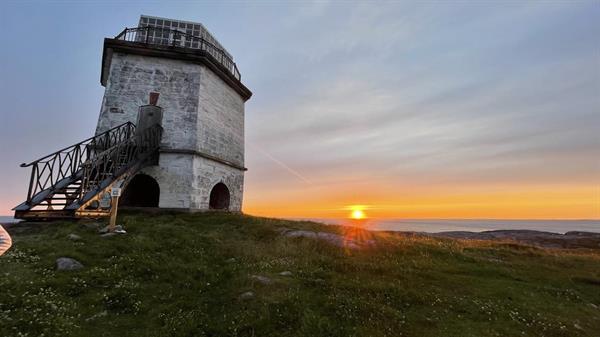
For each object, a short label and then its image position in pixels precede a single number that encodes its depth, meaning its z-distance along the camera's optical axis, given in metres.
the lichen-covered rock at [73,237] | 10.57
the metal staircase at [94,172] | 12.56
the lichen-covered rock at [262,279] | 8.32
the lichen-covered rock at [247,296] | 7.36
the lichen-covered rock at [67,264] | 8.30
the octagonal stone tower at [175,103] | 19.25
